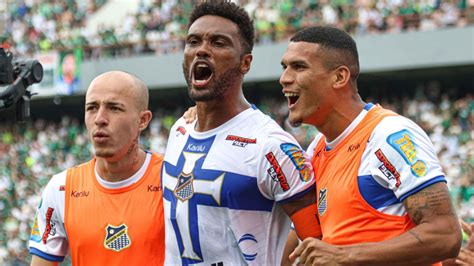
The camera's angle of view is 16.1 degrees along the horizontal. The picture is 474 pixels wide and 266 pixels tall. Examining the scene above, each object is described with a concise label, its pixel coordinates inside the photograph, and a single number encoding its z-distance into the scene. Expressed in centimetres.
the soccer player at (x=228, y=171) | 883
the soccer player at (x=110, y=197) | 989
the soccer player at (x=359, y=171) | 745
